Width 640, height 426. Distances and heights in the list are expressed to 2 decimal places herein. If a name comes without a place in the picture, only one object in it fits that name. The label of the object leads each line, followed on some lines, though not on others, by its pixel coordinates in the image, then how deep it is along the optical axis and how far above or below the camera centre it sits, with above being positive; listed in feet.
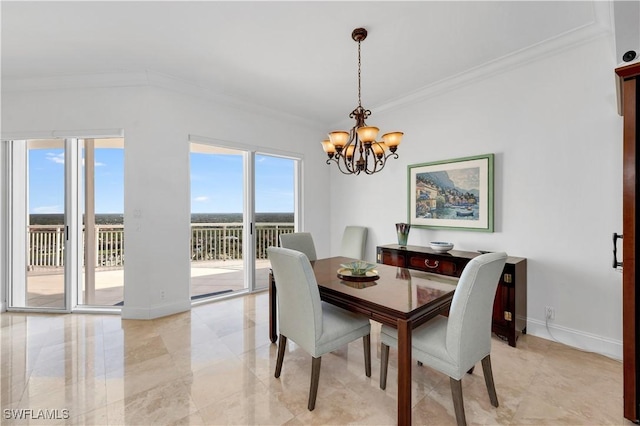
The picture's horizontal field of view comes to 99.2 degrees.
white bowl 10.05 -1.27
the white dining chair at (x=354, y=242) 13.96 -1.51
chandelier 6.97 +1.94
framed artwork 9.86 +0.74
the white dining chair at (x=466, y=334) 4.83 -2.35
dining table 4.87 -1.76
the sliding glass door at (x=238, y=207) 13.32 +0.32
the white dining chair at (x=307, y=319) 5.69 -2.50
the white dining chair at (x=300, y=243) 10.13 -1.12
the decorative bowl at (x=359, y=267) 7.32 -1.54
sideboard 8.18 -2.25
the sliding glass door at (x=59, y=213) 11.12 +0.04
